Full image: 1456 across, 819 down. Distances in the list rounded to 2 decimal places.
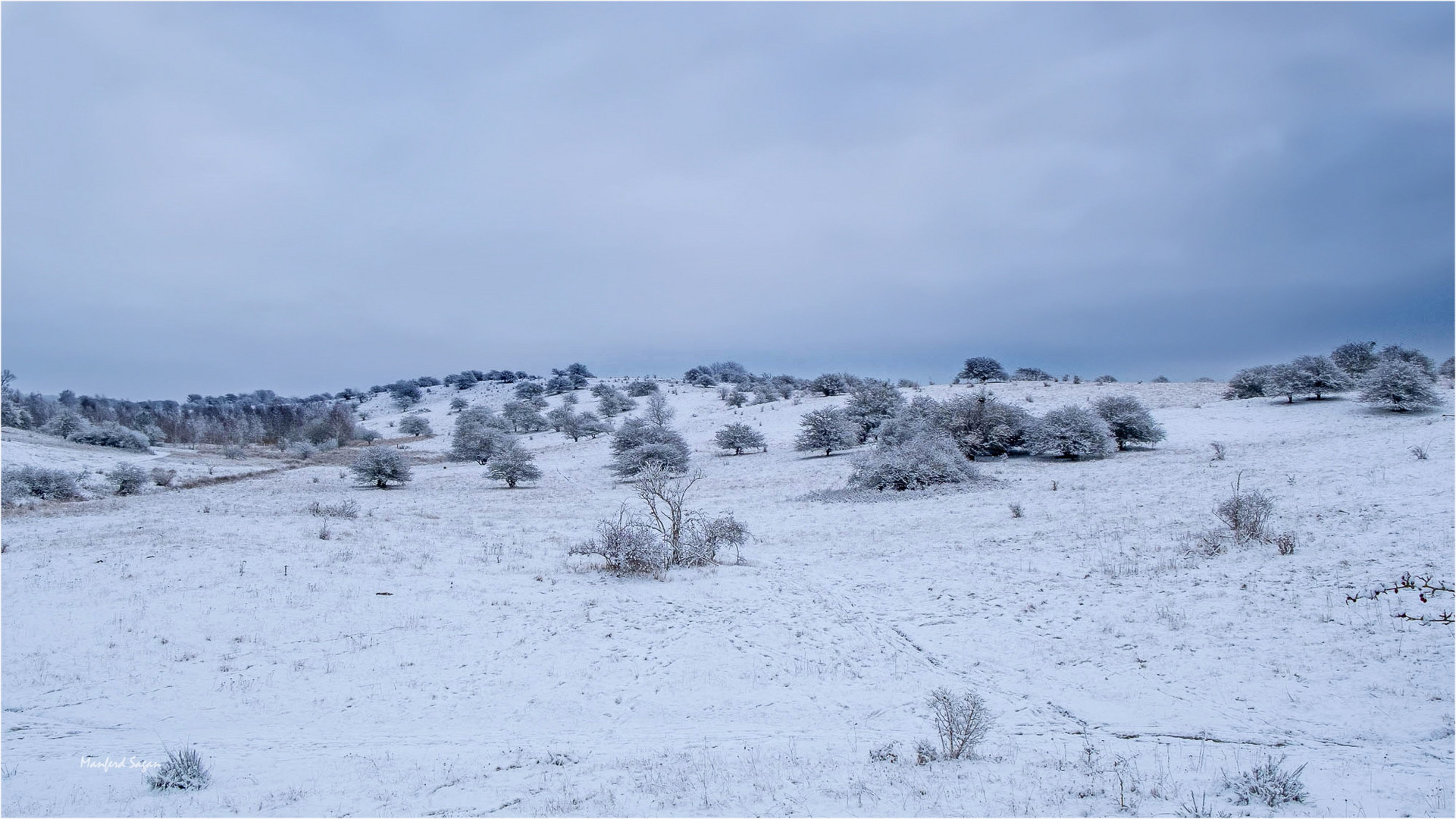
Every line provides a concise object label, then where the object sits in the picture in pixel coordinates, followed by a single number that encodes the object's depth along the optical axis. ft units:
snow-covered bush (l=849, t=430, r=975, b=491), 68.74
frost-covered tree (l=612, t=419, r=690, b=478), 98.71
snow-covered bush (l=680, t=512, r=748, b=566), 43.11
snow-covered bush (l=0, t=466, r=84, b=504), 79.10
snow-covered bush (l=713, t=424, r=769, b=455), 114.93
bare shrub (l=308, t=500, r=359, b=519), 59.36
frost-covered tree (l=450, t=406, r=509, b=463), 125.64
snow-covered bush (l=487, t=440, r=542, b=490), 95.25
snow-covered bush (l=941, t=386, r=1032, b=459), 84.68
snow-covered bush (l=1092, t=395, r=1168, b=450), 81.66
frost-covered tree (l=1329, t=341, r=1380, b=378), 119.65
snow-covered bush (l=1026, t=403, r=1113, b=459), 78.18
